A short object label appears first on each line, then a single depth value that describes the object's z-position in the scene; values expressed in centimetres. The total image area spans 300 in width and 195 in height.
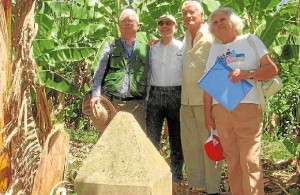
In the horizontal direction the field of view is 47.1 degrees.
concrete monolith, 136
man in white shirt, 287
